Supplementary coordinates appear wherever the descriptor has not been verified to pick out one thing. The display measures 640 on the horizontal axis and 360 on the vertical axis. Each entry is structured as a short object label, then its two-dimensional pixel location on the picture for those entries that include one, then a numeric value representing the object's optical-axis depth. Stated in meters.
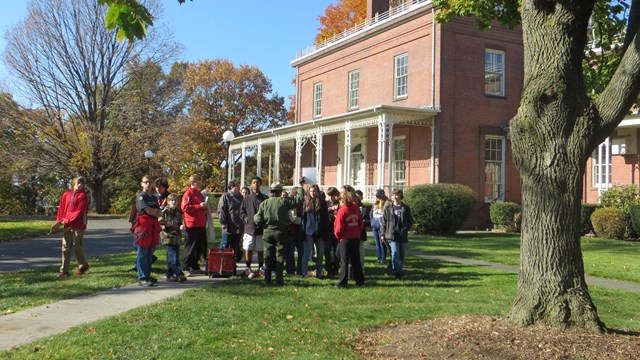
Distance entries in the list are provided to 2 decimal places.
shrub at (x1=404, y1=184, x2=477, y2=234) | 20.00
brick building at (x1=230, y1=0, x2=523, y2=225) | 23.42
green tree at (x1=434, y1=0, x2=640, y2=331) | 5.95
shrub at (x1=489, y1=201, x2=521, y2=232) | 22.46
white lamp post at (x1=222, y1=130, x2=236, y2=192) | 20.56
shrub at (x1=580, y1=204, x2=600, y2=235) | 21.03
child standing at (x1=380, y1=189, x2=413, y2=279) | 10.66
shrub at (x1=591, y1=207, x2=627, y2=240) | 19.75
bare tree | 35.22
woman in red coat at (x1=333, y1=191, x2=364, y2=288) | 9.58
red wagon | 10.21
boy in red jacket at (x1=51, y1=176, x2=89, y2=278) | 10.41
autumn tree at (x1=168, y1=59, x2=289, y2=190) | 46.94
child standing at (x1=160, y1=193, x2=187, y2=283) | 9.79
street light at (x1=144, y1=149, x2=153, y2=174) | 30.71
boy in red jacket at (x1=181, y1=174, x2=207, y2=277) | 10.37
